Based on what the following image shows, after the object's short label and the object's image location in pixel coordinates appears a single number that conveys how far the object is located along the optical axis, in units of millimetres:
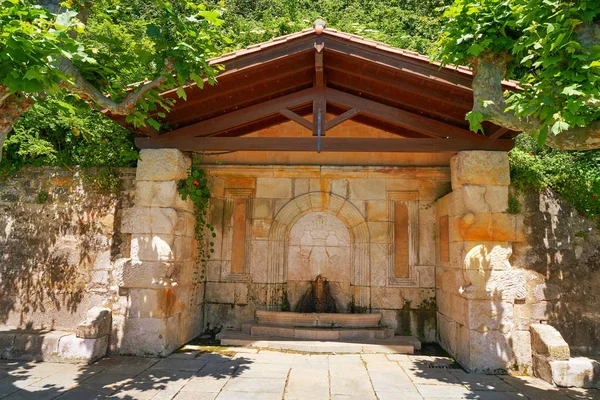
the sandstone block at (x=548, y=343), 4895
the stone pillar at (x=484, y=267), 5234
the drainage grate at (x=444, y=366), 5391
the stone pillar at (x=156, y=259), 5523
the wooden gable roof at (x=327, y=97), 5250
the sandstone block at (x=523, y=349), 5252
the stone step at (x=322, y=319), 6551
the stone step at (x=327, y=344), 5969
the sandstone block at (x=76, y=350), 5164
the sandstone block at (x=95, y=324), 5273
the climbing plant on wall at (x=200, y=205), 6133
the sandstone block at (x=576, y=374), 4719
